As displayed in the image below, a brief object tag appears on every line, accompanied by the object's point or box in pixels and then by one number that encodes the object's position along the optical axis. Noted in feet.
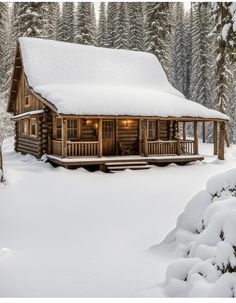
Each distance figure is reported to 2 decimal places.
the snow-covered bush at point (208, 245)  17.47
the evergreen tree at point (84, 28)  133.90
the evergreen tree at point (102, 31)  170.81
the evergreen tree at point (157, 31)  116.88
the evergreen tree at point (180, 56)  178.09
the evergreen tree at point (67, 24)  162.40
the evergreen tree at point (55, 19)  170.81
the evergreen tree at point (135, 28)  145.69
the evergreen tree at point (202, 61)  140.56
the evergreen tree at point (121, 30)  148.36
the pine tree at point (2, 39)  116.92
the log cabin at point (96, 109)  68.03
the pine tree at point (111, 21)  168.35
